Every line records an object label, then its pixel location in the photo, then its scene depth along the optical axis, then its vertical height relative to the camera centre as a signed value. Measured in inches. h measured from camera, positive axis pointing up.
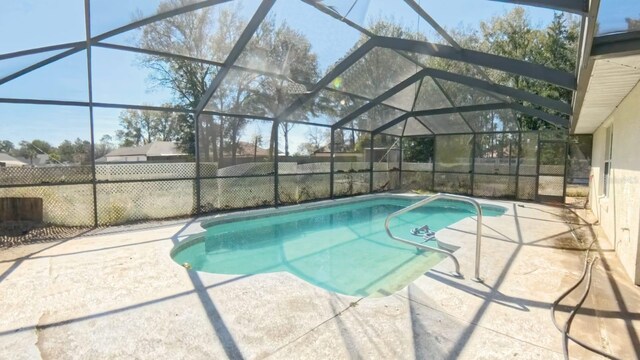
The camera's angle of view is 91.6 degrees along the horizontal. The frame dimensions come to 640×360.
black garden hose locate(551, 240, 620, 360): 80.9 -46.4
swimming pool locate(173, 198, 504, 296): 185.8 -59.8
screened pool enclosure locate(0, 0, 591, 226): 187.8 +59.5
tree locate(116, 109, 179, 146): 252.5 +36.6
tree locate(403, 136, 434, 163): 482.0 +31.1
